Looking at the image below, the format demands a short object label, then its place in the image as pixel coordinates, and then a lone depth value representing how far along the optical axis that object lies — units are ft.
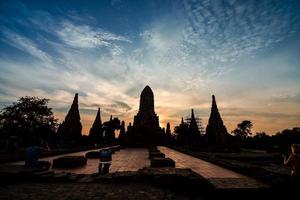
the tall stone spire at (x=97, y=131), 171.98
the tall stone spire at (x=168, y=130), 209.71
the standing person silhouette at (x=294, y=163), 16.81
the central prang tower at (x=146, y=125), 153.07
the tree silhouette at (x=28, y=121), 99.91
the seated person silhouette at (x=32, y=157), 28.19
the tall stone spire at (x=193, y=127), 179.32
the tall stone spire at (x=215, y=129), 130.29
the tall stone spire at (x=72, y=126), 132.16
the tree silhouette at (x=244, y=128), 295.69
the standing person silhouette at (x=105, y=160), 29.40
